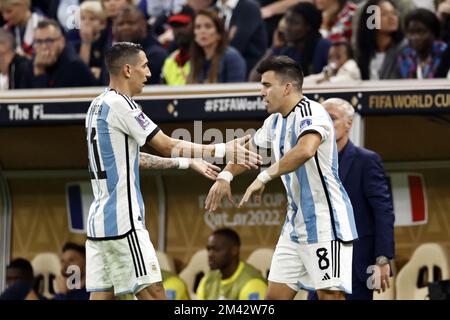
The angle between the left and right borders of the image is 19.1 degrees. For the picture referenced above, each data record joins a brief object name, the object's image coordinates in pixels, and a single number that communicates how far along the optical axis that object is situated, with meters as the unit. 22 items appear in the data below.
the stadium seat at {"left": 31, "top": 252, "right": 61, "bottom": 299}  12.47
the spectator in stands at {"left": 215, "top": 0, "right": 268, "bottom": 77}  12.69
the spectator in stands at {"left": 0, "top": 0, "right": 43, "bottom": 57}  14.09
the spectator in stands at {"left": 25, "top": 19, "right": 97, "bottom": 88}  12.28
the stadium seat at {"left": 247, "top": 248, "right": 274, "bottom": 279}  11.85
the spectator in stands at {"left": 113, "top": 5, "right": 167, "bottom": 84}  12.38
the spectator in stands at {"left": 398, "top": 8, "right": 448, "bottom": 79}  11.41
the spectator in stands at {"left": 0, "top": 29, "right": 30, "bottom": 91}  12.93
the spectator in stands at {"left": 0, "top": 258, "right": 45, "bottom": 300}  11.96
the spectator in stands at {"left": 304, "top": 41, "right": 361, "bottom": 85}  11.47
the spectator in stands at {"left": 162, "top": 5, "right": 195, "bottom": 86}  12.35
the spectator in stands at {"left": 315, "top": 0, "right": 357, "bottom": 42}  12.36
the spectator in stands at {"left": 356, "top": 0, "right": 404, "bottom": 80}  11.75
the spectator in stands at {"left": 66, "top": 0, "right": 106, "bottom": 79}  13.55
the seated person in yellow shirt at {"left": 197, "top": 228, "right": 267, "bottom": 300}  11.25
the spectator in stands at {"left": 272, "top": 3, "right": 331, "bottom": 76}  11.84
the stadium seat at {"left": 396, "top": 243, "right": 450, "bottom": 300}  11.09
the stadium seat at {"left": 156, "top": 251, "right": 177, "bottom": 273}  12.05
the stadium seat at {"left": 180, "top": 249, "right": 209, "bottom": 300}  12.02
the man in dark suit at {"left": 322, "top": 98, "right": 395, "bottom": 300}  9.48
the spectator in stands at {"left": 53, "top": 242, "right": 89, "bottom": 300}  11.71
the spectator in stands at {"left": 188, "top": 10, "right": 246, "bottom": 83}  11.93
